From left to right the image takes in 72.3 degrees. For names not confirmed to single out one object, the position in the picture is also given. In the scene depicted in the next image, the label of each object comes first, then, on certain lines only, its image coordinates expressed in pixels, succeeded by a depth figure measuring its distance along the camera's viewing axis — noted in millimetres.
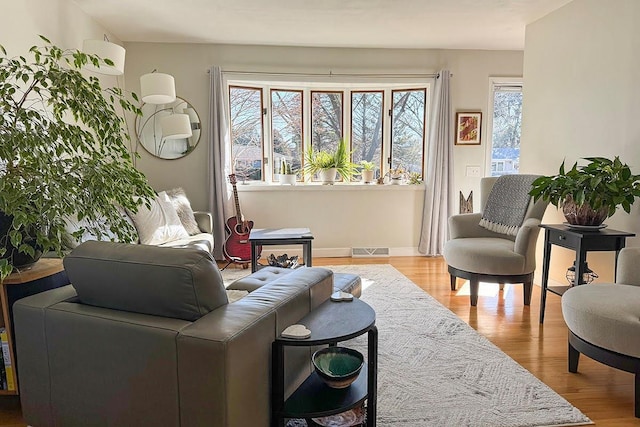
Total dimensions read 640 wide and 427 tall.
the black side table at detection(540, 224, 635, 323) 2758
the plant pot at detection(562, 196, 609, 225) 2834
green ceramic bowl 1644
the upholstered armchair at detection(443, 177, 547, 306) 3301
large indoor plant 1696
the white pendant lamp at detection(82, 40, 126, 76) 3176
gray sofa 1341
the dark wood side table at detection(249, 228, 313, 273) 3645
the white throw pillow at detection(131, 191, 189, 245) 3660
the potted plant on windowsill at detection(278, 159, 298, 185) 5234
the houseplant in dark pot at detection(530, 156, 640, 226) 2654
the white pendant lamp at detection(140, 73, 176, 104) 3781
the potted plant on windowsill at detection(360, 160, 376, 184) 5371
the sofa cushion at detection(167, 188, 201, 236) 4246
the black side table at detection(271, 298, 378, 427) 1531
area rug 1947
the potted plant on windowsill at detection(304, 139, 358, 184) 5301
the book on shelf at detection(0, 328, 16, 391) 1982
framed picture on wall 5238
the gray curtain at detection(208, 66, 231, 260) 4852
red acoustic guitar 4645
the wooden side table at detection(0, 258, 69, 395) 1956
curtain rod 4988
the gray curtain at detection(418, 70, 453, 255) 5109
